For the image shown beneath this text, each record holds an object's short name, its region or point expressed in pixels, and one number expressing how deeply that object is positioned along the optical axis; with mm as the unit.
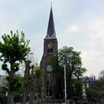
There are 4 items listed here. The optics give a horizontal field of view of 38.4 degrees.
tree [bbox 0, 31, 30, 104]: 12586
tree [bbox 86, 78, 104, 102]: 36997
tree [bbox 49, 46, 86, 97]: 43156
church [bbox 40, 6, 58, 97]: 49531
